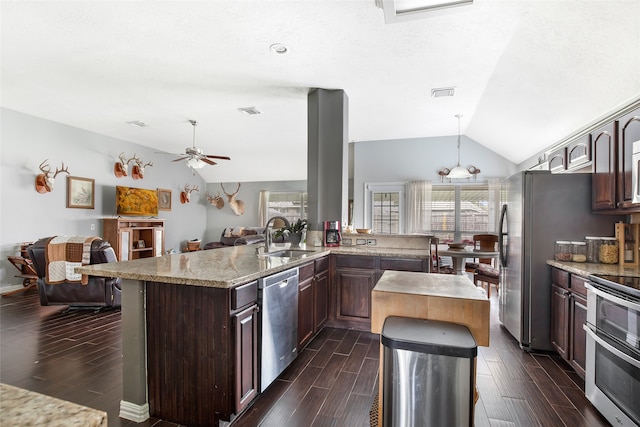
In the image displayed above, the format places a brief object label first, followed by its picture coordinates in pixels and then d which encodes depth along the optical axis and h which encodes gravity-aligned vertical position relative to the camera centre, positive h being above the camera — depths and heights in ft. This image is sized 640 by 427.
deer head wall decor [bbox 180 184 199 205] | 28.12 +1.68
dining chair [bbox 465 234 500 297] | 14.35 -2.63
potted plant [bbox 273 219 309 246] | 12.06 -0.74
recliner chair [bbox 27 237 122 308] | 12.84 -3.15
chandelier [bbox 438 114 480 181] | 20.59 +2.80
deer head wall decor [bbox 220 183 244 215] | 30.34 +0.88
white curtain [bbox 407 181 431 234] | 21.50 +0.46
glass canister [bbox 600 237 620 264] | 8.89 -1.03
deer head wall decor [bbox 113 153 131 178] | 21.85 +3.16
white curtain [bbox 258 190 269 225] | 30.32 +0.59
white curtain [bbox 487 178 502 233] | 20.45 +0.74
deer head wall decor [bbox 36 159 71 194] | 17.52 +1.86
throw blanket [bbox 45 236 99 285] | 12.57 -1.85
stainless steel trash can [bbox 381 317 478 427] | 4.42 -2.35
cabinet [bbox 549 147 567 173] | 12.75 +2.30
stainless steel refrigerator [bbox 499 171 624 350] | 9.48 -0.45
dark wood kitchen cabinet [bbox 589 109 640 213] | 8.08 +1.34
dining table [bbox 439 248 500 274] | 13.50 -1.70
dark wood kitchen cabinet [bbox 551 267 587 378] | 7.83 -2.75
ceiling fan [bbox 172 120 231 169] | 16.91 +3.02
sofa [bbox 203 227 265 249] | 28.04 -1.90
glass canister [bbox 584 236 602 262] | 9.19 -1.02
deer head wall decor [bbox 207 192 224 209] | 30.63 +1.17
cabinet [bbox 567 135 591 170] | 10.52 +2.19
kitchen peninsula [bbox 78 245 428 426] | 5.86 -2.49
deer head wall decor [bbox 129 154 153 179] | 22.91 +3.18
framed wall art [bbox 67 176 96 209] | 19.22 +1.28
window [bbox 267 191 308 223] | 29.68 +0.88
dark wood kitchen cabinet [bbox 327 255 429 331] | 11.00 -2.51
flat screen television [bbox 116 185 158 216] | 21.57 +0.80
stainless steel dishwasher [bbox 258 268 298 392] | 6.84 -2.59
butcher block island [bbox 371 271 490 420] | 5.00 -1.49
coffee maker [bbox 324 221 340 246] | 12.52 -0.82
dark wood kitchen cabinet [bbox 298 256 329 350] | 8.96 -2.67
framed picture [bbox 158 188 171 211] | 25.52 +1.11
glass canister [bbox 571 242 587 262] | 9.20 -1.05
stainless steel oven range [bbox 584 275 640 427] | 5.67 -2.61
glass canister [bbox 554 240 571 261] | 9.37 -1.10
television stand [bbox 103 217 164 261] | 20.72 -1.65
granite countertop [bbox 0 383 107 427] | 1.32 -0.88
